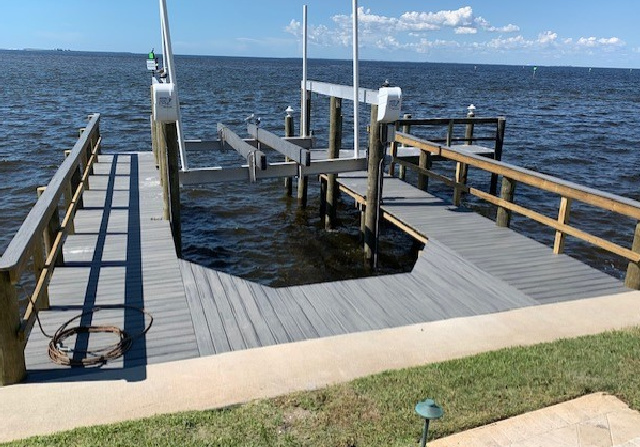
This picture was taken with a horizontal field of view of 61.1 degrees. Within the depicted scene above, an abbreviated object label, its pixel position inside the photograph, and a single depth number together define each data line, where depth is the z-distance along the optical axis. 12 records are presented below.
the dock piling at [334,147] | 12.15
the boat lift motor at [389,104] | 8.66
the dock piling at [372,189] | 9.20
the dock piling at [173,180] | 8.11
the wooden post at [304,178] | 13.90
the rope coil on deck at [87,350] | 4.77
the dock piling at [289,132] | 14.54
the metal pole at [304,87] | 13.26
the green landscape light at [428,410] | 2.97
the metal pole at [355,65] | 10.36
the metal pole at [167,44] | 8.27
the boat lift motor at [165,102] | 7.63
